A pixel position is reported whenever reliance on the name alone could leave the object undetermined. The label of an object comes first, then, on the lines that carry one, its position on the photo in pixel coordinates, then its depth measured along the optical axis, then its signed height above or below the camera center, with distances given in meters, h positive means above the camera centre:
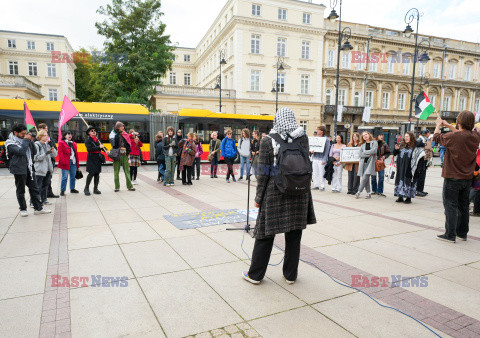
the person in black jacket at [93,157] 8.48 -0.84
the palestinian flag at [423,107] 7.51 +0.57
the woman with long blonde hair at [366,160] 8.50 -0.84
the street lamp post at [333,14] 17.53 +6.53
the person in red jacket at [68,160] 8.27 -0.90
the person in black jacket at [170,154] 10.17 -0.86
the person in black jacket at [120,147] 9.00 -0.58
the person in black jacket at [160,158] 10.65 -1.05
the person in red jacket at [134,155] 9.93 -0.90
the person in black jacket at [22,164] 5.95 -0.75
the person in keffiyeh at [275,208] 3.18 -0.82
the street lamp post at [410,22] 18.97 +6.71
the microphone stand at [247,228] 5.18 -1.65
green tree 23.75 +6.07
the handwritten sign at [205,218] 5.70 -1.77
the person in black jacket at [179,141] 10.47 -0.46
